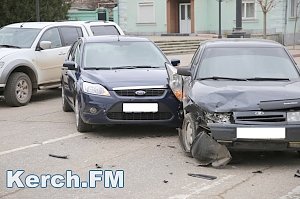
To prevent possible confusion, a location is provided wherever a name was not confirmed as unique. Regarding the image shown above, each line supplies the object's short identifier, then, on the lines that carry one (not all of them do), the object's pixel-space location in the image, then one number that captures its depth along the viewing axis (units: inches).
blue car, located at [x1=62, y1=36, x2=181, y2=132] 453.8
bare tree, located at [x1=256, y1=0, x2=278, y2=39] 1745.5
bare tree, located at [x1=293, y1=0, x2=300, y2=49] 2087.5
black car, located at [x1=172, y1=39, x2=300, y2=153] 356.4
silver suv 660.2
